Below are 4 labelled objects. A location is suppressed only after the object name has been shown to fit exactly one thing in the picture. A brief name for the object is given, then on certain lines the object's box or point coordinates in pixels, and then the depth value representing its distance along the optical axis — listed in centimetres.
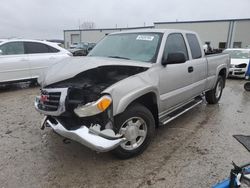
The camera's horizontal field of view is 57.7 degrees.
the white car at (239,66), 1075
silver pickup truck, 272
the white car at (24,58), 734
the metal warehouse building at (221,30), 2731
